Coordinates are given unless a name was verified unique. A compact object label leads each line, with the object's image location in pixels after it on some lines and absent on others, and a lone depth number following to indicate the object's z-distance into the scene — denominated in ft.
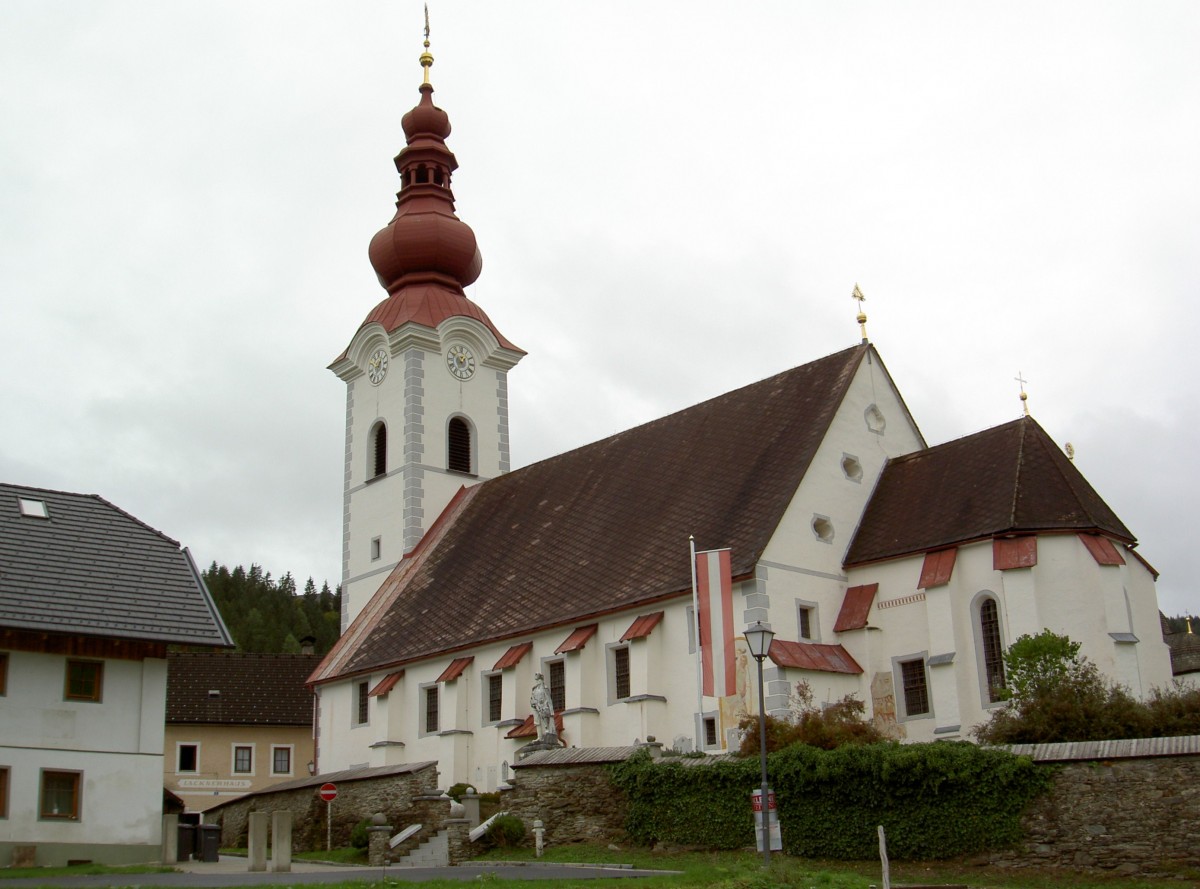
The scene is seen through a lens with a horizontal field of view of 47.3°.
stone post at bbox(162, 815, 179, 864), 82.74
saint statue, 101.09
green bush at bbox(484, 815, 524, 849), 81.30
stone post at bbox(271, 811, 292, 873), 74.10
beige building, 162.71
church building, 91.76
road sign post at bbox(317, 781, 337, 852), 103.04
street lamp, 60.44
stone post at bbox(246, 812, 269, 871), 76.13
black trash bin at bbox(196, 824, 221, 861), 89.10
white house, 80.84
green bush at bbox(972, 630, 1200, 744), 70.79
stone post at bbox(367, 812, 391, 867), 84.64
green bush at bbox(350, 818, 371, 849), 92.91
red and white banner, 88.22
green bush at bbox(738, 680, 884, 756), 75.05
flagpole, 90.26
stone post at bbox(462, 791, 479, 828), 85.10
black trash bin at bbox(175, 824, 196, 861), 89.30
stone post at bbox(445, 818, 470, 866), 79.77
